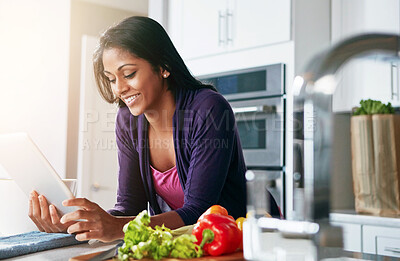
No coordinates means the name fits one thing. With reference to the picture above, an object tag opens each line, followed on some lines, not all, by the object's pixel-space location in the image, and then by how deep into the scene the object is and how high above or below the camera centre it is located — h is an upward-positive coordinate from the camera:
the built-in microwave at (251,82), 2.51 +0.40
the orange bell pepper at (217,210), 0.95 -0.12
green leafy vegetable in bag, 1.86 +0.18
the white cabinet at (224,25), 2.51 +0.76
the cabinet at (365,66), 2.30 +0.45
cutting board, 0.81 -0.19
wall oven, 2.49 +0.22
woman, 1.24 +0.05
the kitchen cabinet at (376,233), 1.83 -0.33
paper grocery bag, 1.75 +0.02
